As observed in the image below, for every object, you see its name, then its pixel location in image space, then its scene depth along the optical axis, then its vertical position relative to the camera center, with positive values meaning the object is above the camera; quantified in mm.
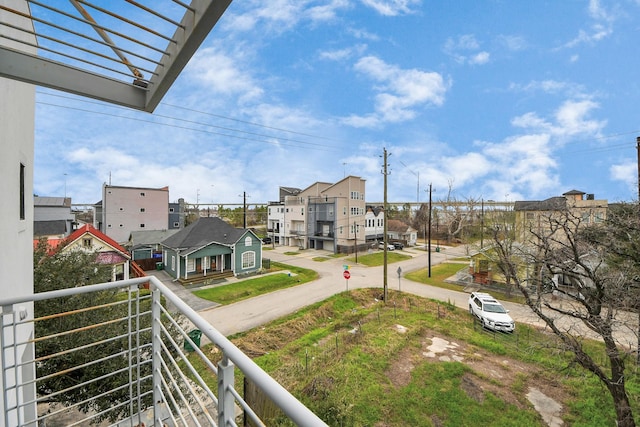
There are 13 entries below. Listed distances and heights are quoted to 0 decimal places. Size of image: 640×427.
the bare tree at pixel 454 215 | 34000 -546
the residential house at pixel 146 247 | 19297 -2896
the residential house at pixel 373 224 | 30884 -1570
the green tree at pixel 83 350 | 3930 -2100
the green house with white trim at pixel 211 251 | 17078 -2764
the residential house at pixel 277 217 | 33344 -872
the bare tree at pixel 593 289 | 4965 -1498
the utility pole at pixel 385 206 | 13342 +226
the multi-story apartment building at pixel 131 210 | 23969 -77
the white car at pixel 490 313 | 10055 -4000
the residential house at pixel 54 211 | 23938 -210
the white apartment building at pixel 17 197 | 2357 +118
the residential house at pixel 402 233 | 33906 -2819
